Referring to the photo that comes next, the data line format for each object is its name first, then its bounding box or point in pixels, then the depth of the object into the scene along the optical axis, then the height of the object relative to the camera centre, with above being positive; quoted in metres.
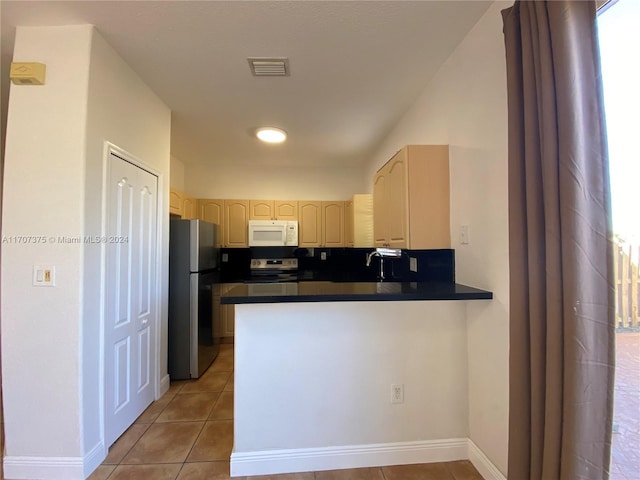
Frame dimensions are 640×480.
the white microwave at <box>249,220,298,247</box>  3.84 +0.14
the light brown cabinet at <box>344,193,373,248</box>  3.64 +0.29
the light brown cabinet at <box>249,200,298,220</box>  4.09 +0.49
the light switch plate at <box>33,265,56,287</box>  1.51 -0.17
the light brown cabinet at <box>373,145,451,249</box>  1.79 +0.30
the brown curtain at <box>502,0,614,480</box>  0.88 -0.05
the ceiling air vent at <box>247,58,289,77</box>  1.84 +1.19
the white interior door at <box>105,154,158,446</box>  1.77 -0.36
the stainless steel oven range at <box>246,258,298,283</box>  4.05 -0.34
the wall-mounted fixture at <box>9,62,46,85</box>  1.50 +0.91
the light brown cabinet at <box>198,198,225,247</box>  4.04 +0.47
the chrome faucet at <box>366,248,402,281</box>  2.55 -0.10
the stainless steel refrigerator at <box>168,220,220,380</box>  2.68 -0.53
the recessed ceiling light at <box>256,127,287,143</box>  2.90 +1.16
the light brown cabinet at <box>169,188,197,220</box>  3.21 +0.48
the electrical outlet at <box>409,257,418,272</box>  2.03 -0.15
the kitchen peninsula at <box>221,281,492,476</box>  1.55 -0.78
